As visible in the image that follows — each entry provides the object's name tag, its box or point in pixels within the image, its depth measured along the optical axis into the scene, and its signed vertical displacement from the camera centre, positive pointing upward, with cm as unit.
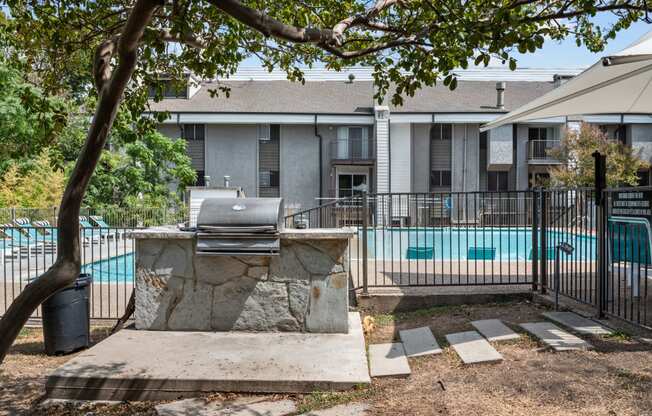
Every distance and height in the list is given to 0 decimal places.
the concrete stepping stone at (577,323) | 547 -139
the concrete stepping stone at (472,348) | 498 -152
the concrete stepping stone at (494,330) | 559 -148
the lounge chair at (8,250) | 1510 -158
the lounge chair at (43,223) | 1820 -90
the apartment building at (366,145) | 2806 +269
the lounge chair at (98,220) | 2051 -90
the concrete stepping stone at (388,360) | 494 -163
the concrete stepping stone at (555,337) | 507 -143
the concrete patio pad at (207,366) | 461 -156
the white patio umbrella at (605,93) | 505 +132
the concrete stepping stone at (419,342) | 552 -160
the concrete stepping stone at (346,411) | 411 -167
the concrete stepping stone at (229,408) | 424 -171
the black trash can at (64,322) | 623 -146
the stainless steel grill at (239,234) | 588 -41
